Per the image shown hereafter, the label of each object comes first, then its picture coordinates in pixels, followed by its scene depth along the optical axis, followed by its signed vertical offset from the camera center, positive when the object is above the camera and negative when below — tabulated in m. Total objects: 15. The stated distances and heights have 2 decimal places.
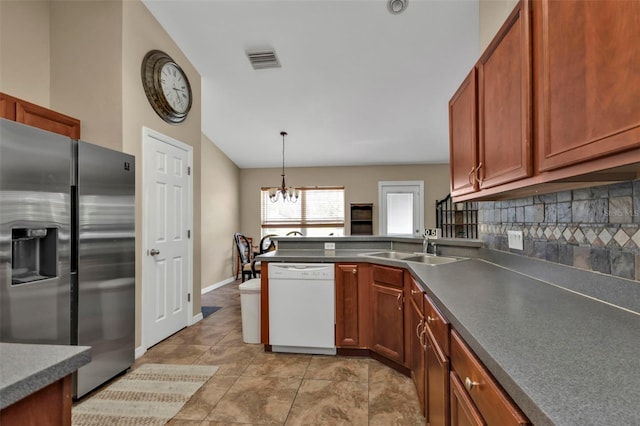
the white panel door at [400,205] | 6.74 +0.22
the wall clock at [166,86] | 2.86 +1.31
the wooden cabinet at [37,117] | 2.13 +0.76
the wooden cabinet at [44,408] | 0.59 -0.39
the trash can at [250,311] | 2.92 -0.91
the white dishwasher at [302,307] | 2.61 -0.79
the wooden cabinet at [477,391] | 0.66 -0.46
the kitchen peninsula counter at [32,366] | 0.56 -0.30
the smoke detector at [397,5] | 2.69 +1.86
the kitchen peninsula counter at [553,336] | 0.54 -0.33
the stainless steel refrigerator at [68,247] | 1.58 -0.18
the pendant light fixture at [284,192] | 5.09 +0.41
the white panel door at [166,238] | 2.82 -0.21
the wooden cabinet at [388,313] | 2.25 -0.76
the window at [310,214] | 6.92 +0.04
